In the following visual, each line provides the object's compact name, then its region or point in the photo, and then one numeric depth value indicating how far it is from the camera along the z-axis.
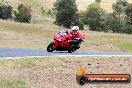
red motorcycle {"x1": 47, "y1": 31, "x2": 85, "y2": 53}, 28.59
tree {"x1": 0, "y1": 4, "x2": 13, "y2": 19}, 99.29
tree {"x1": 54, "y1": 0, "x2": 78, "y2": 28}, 86.81
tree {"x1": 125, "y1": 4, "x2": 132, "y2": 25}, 99.62
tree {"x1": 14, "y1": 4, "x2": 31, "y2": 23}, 100.12
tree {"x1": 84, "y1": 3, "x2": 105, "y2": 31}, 95.31
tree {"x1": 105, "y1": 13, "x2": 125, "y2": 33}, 95.77
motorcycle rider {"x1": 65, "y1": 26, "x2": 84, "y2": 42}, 28.66
